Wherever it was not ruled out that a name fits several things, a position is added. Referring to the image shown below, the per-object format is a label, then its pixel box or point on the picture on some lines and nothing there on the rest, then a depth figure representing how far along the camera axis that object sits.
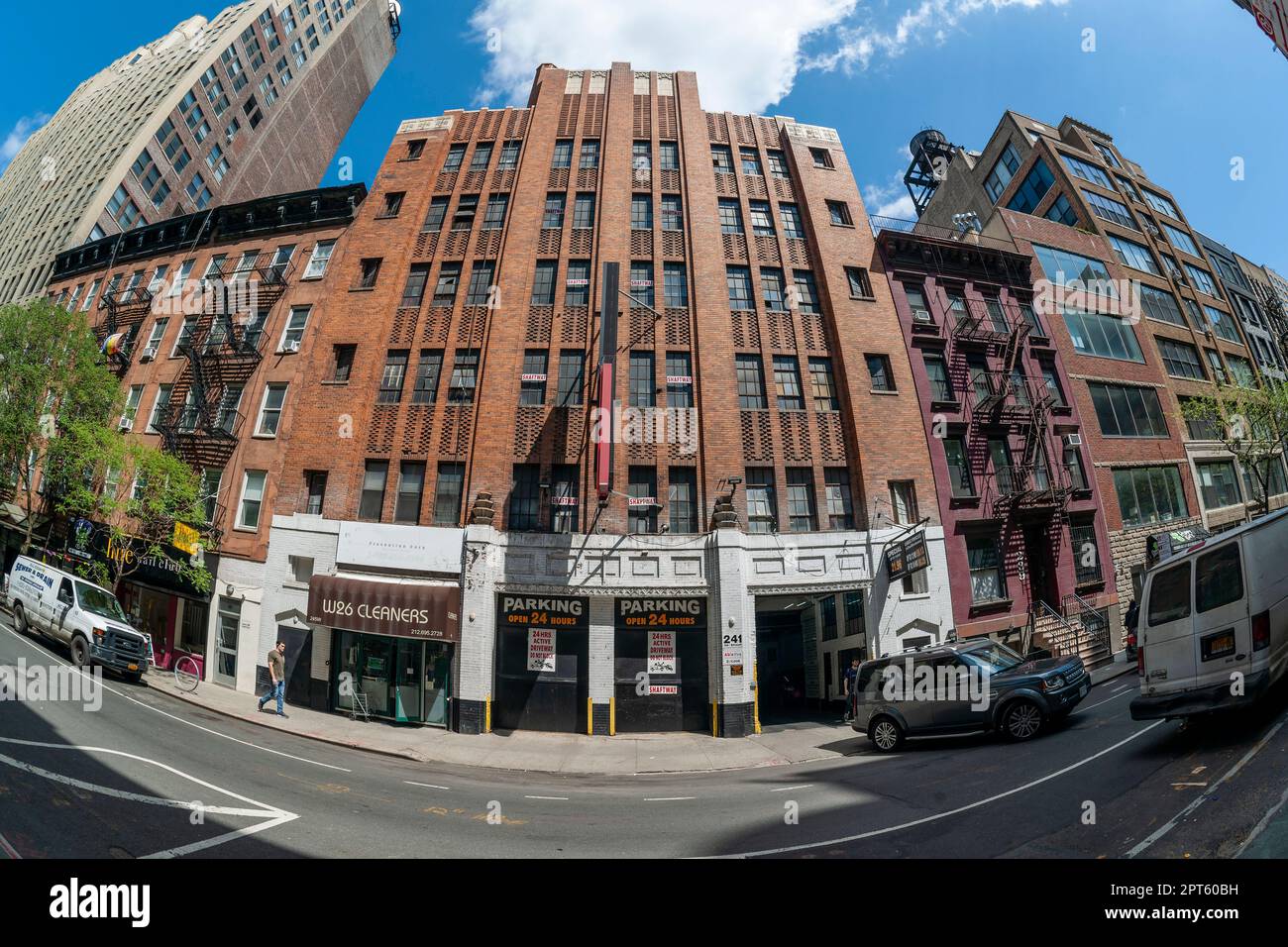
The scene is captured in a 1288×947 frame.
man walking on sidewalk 16.05
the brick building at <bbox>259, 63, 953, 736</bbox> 17.47
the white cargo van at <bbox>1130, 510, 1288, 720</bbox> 7.12
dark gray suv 10.66
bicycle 17.34
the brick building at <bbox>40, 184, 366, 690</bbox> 19.83
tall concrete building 42.38
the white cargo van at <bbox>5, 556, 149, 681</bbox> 15.37
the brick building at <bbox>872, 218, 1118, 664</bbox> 19.77
